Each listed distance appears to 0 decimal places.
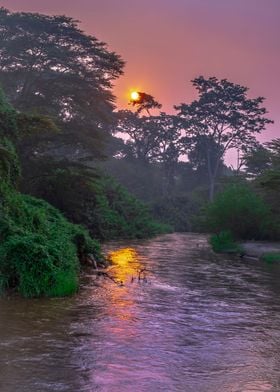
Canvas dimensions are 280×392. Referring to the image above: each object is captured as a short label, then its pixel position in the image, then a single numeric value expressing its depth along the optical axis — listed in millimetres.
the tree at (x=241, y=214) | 33406
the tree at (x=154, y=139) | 63688
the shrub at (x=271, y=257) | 26172
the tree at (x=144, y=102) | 61062
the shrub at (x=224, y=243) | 31078
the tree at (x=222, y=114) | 57562
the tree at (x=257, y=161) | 47719
